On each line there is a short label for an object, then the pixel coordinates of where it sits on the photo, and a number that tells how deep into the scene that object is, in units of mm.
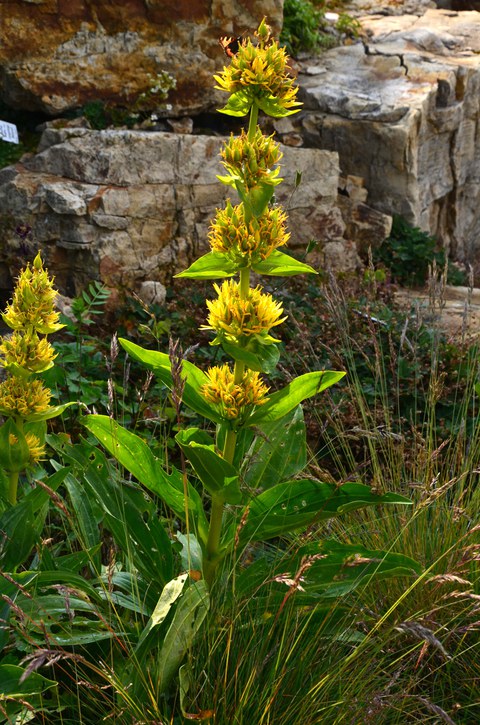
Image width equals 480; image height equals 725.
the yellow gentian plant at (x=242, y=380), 2414
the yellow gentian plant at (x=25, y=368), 2689
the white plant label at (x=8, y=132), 5832
